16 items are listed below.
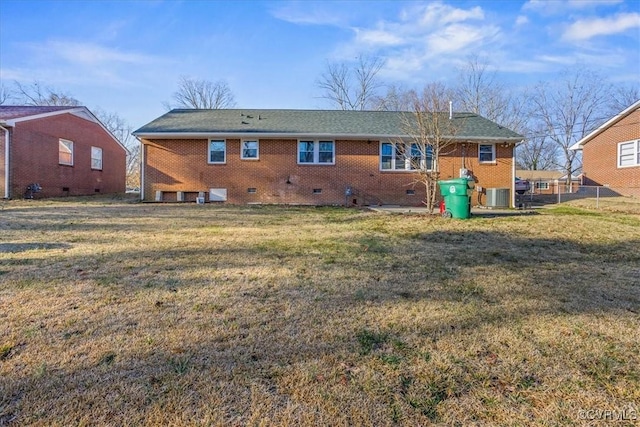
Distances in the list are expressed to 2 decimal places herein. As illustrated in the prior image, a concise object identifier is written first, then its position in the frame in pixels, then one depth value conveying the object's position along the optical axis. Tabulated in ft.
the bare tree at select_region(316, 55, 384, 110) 114.42
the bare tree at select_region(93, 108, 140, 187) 154.31
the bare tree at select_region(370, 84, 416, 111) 103.12
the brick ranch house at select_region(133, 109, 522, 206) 50.55
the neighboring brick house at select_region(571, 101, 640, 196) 61.77
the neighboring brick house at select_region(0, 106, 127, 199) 50.85
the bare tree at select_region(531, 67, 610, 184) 128.88
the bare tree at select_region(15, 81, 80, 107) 129.49
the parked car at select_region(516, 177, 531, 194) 92.22
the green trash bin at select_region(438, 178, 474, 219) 32.86
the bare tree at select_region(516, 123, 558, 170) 148.36
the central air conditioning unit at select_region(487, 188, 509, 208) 47.75
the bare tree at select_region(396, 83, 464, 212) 36.58
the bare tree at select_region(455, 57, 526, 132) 118.73
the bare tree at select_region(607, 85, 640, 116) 124.36
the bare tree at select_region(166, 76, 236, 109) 134.00
